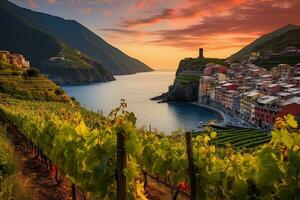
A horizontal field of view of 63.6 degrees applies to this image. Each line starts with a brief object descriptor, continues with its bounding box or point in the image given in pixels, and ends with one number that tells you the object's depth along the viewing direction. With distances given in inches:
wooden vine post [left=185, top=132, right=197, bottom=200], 208.5
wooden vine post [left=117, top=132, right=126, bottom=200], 165.2
